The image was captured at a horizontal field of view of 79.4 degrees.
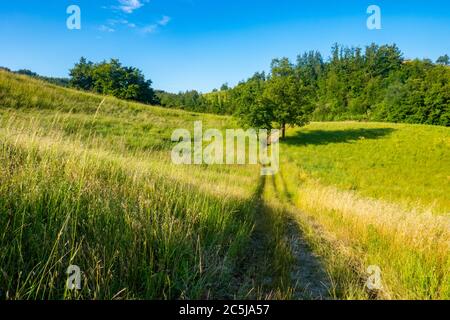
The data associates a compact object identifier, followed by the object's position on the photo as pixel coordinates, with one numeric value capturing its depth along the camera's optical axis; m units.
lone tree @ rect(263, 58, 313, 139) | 35.70
